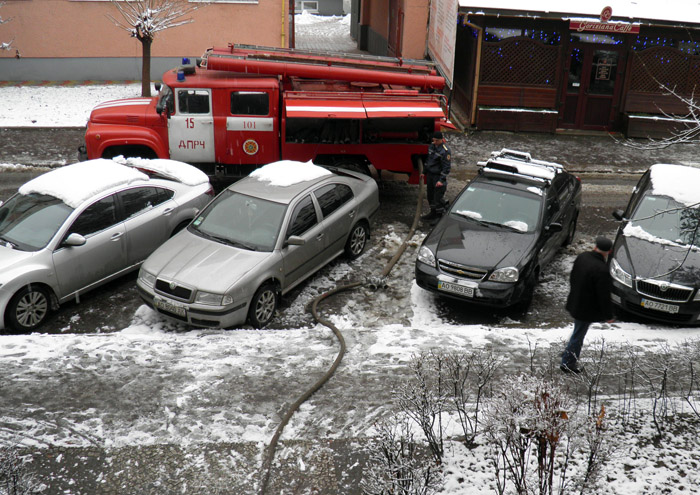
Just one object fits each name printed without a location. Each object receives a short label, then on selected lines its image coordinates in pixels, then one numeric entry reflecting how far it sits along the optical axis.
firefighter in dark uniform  11.52
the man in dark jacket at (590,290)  6.53
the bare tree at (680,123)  17.52
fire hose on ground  5.45
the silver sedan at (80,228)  7.82
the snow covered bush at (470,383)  5.84
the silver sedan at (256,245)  7.77
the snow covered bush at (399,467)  4.81
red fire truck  11.66
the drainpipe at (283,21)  20.44
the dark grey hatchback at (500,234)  8.46
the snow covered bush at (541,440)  4.78
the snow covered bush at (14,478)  4.90
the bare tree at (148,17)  16.80
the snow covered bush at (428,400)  5.42
